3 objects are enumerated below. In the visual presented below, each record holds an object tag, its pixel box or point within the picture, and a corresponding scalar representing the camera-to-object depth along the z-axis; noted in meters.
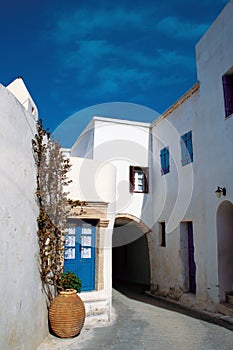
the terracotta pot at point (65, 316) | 5.70
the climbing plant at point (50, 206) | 5.64
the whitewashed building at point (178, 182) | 8.06
